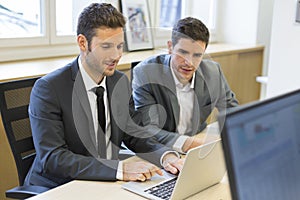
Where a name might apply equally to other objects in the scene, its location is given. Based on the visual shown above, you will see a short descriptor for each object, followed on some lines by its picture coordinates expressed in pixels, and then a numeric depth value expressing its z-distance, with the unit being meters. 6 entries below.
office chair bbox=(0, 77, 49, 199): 1.66
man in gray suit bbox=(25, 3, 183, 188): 1.56
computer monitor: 0.72
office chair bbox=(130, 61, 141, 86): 2.00
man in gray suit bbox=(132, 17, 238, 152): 1.82
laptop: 1.32
